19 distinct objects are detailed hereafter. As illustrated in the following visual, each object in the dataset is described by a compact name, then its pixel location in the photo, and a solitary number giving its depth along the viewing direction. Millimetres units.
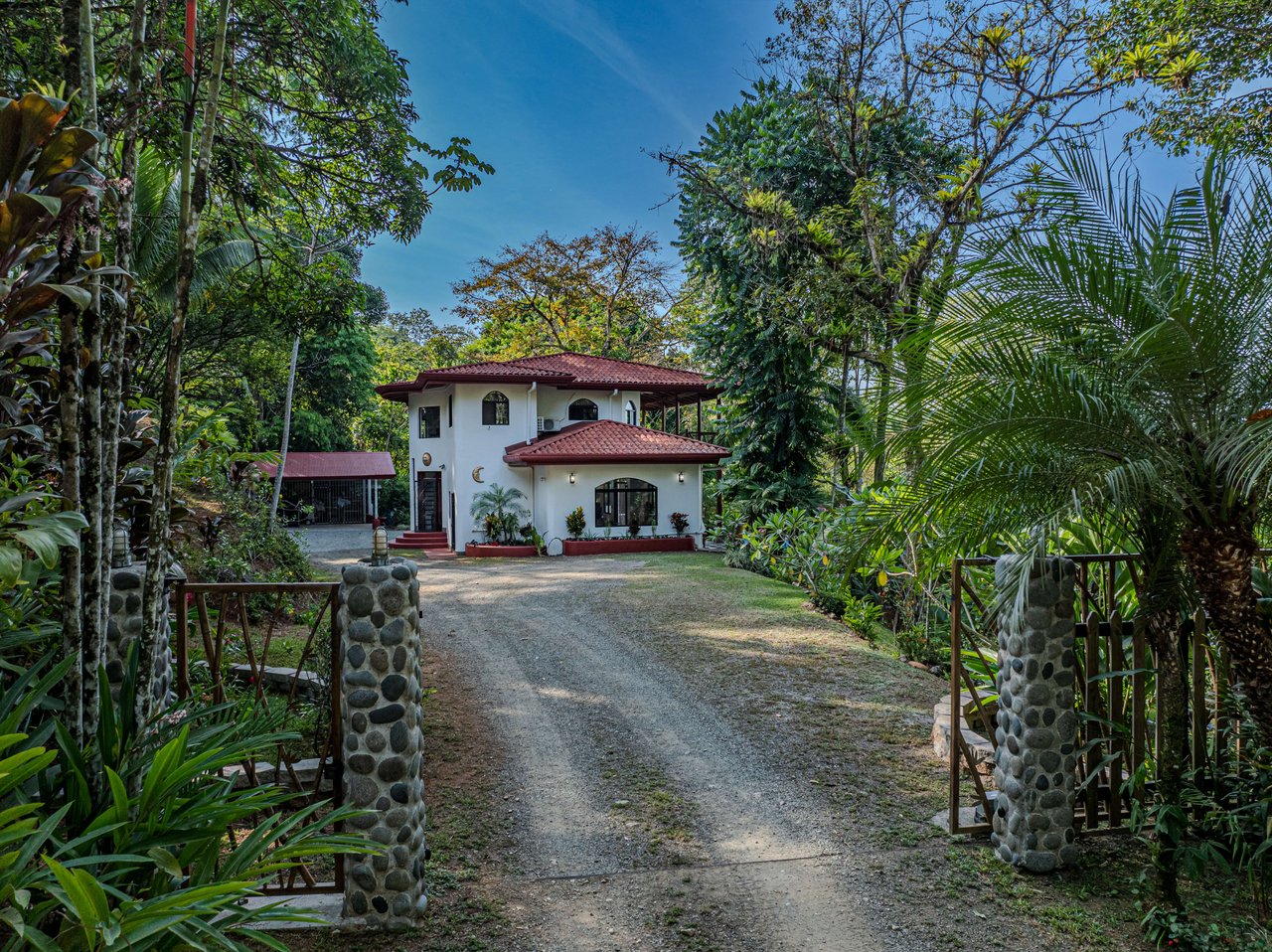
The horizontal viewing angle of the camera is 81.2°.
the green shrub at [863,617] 10703
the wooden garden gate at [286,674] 3812
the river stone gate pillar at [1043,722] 4309
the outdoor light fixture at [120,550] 3740
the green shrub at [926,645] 9703
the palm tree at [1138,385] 3891
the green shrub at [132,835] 2154
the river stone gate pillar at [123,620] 3660
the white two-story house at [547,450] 20953
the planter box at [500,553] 20391
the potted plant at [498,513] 21203
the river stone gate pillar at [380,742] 3730
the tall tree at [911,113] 11125
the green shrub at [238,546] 9094
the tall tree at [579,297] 29234
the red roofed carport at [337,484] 31234
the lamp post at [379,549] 3863
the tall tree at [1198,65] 8094
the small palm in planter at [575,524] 20875
